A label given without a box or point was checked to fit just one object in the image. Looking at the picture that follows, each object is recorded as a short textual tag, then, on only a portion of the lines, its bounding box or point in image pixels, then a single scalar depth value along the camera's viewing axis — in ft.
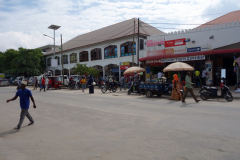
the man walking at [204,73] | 59.19
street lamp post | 109.85
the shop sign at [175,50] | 65.65
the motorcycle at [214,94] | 37.47
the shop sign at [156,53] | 71.23
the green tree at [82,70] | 94.19
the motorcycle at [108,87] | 62.61
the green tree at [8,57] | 148.56
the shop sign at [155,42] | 71.59
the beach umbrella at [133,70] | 61.26
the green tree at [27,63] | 136.26
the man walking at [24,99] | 20.52
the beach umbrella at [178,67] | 44.88
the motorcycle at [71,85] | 80.38
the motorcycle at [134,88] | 53.83
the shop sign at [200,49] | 60.56
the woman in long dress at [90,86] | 60.18
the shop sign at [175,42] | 65.87
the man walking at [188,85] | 36.37
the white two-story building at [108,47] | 91.09
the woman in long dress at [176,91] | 40.42
